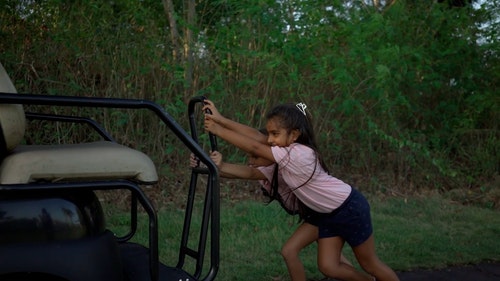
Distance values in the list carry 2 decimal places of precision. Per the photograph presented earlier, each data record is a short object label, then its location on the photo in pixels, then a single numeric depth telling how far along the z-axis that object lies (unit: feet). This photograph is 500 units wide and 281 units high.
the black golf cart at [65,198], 7.38
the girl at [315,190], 11.12
